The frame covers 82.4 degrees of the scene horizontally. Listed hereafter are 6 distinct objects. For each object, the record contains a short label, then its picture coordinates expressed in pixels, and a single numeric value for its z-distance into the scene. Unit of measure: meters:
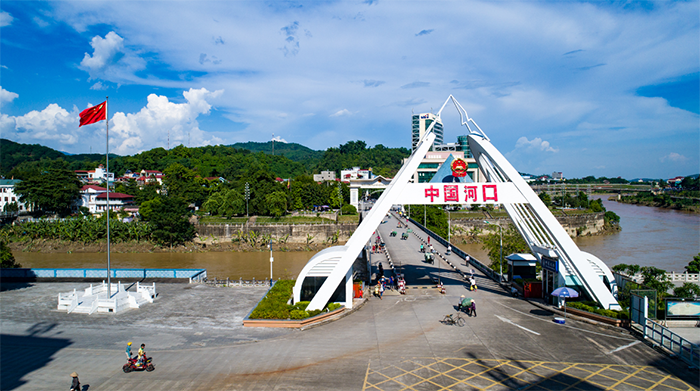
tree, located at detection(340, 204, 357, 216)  81.87
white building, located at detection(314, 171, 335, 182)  157.02
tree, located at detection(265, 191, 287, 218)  71.81
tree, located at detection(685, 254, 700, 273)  29.28
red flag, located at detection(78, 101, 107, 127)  22.92
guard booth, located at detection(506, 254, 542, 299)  26.22
